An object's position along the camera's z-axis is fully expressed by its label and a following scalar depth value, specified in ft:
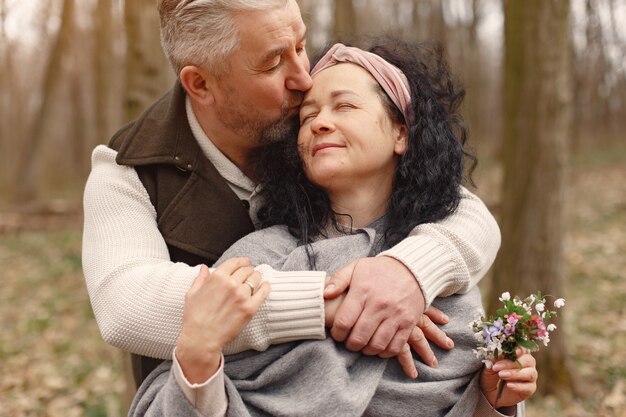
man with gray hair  6.18
